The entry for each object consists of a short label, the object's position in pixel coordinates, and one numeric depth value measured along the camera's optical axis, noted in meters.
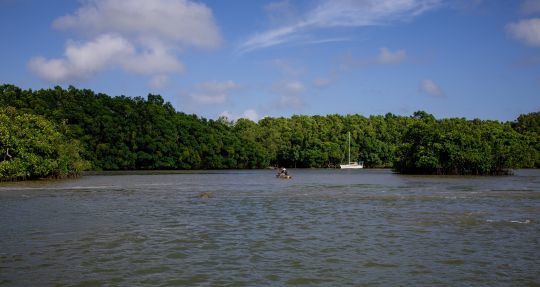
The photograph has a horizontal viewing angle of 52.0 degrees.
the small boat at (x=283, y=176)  61.53
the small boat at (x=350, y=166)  119.51
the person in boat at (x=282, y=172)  62.81
